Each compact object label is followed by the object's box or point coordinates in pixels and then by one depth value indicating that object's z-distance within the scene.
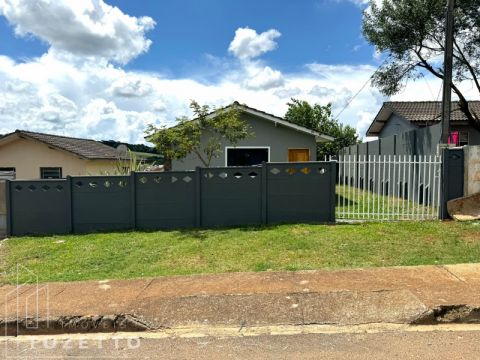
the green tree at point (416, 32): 13.69
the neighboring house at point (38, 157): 20.31
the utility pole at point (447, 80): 11.47
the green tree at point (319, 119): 37.21
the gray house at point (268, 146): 15.07
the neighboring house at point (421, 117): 18.70
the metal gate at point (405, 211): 10.49
